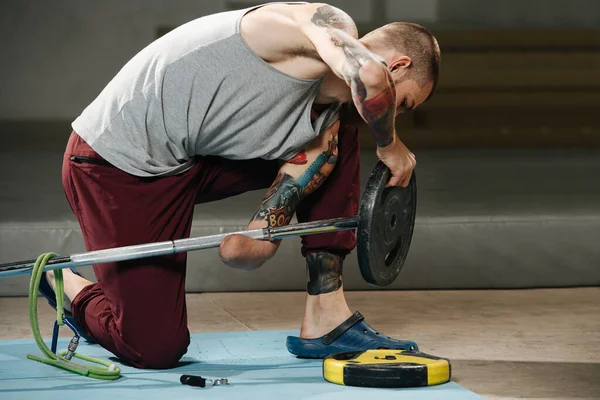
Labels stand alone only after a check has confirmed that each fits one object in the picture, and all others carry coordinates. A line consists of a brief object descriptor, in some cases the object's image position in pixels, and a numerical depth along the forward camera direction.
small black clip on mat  4.31
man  4.55
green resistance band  4.55
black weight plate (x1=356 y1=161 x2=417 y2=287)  4.42
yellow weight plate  4.23
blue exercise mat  4.16
